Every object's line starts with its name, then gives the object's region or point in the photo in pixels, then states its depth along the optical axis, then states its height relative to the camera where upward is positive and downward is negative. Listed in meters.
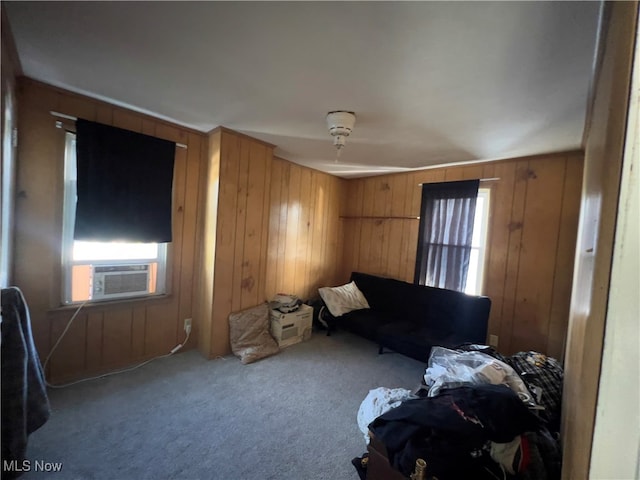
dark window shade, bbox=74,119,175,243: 2.09 +0.27
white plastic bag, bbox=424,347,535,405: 1.48 -0.79
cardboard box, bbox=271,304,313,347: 3.06 -1.15
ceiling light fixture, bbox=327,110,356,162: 1.96 +0.82
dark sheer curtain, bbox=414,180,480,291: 3.13 +0.08
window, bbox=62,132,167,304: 2.08 -0.42
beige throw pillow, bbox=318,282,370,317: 3.50 -0.90
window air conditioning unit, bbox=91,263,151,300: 2.22 -0.57
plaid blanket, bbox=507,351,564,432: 1.60 -0.88
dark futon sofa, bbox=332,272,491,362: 2.72 -0.94
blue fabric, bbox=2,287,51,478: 1.06 -0.67
